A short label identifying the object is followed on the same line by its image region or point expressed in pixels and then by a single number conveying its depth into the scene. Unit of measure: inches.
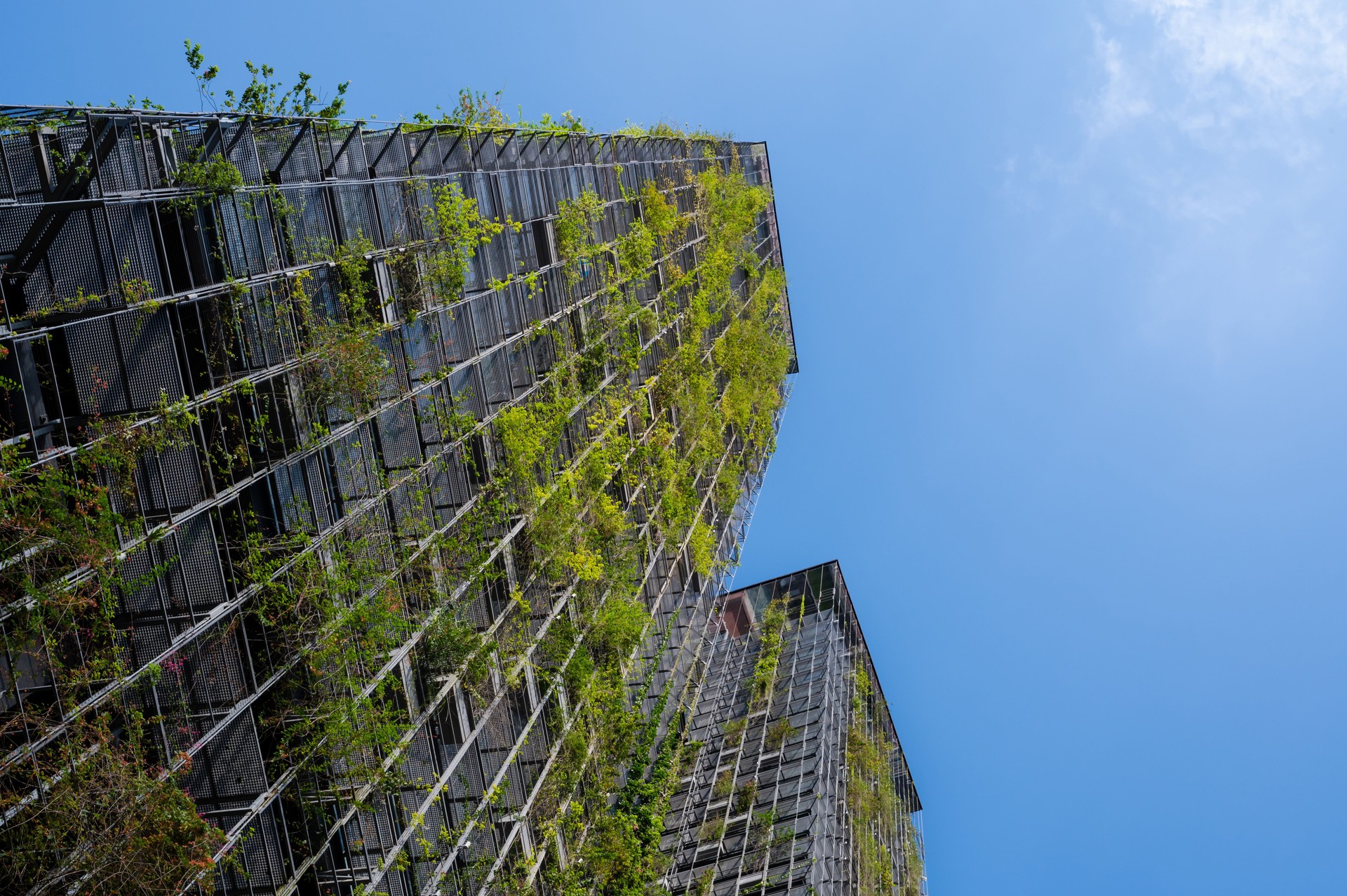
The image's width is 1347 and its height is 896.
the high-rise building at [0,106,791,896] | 394.3
